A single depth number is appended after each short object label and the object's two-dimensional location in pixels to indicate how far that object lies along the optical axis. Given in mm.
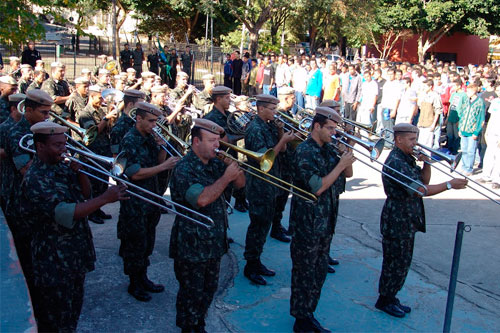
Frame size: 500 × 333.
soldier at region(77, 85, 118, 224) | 7199
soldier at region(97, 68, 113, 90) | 9945
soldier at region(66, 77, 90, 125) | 7953
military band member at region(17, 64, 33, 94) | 9992
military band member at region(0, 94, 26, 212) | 4867
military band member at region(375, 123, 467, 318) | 5035
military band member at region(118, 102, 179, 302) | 5055
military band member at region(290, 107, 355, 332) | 4531
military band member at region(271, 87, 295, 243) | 6790
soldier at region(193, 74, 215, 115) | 9344
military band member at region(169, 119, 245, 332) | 3957
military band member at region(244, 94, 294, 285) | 5809
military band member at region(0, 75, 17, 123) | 6645
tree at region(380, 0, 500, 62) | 39062
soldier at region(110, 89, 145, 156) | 6039
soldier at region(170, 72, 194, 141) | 8492
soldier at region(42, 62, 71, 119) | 9067
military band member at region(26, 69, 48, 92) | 9625
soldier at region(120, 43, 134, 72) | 20509
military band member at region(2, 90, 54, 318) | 4645
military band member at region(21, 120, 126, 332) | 3535
